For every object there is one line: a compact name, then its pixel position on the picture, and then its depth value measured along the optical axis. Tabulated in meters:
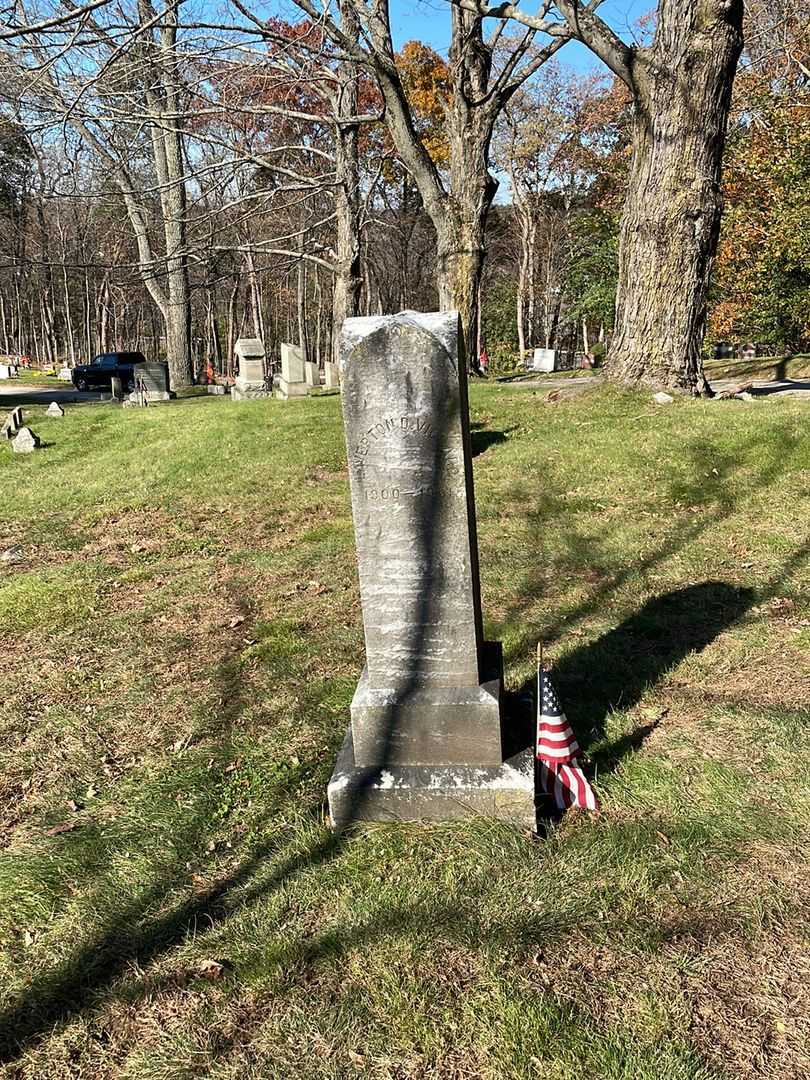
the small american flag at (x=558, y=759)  3.26
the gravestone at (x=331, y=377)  21.74
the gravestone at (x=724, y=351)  34.62
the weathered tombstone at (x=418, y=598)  2.86
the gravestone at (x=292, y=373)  17.58
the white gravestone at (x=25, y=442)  13.09
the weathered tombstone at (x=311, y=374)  19.69
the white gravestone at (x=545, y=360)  27.27
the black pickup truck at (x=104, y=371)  34.38
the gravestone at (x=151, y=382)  20.89
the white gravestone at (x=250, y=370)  19.30
